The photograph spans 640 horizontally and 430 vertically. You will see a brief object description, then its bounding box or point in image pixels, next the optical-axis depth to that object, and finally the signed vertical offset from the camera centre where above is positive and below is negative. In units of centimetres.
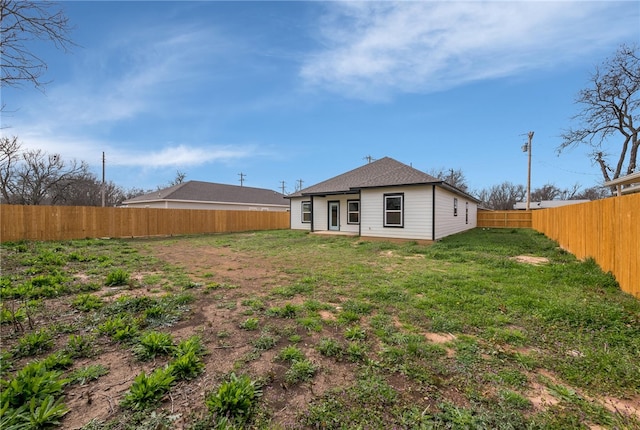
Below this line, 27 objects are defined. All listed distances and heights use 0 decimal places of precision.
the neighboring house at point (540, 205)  3318 +101
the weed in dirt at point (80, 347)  261 -139
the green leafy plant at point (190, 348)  260 -139
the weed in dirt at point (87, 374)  221 -141
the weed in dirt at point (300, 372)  229 -146
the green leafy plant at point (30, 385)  185 -131
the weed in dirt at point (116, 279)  499 -126
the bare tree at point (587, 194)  3571 +272
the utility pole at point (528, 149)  1959 +490
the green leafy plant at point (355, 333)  304 -145
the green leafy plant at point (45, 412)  169 -135
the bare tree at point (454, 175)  3972 +583
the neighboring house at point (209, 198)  2314 +164
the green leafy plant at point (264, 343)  282 -145
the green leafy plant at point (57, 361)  233 -136
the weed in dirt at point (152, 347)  260 -137
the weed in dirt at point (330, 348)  270 -145
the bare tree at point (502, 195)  4400 +300
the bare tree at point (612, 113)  1661 +686
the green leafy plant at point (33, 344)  261 -135
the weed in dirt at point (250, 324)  329 -143
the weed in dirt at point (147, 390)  192 -137
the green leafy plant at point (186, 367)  228 -139
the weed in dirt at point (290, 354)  259 -145
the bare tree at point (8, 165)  1678 +406
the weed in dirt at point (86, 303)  379 -133
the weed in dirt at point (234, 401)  184 -139
